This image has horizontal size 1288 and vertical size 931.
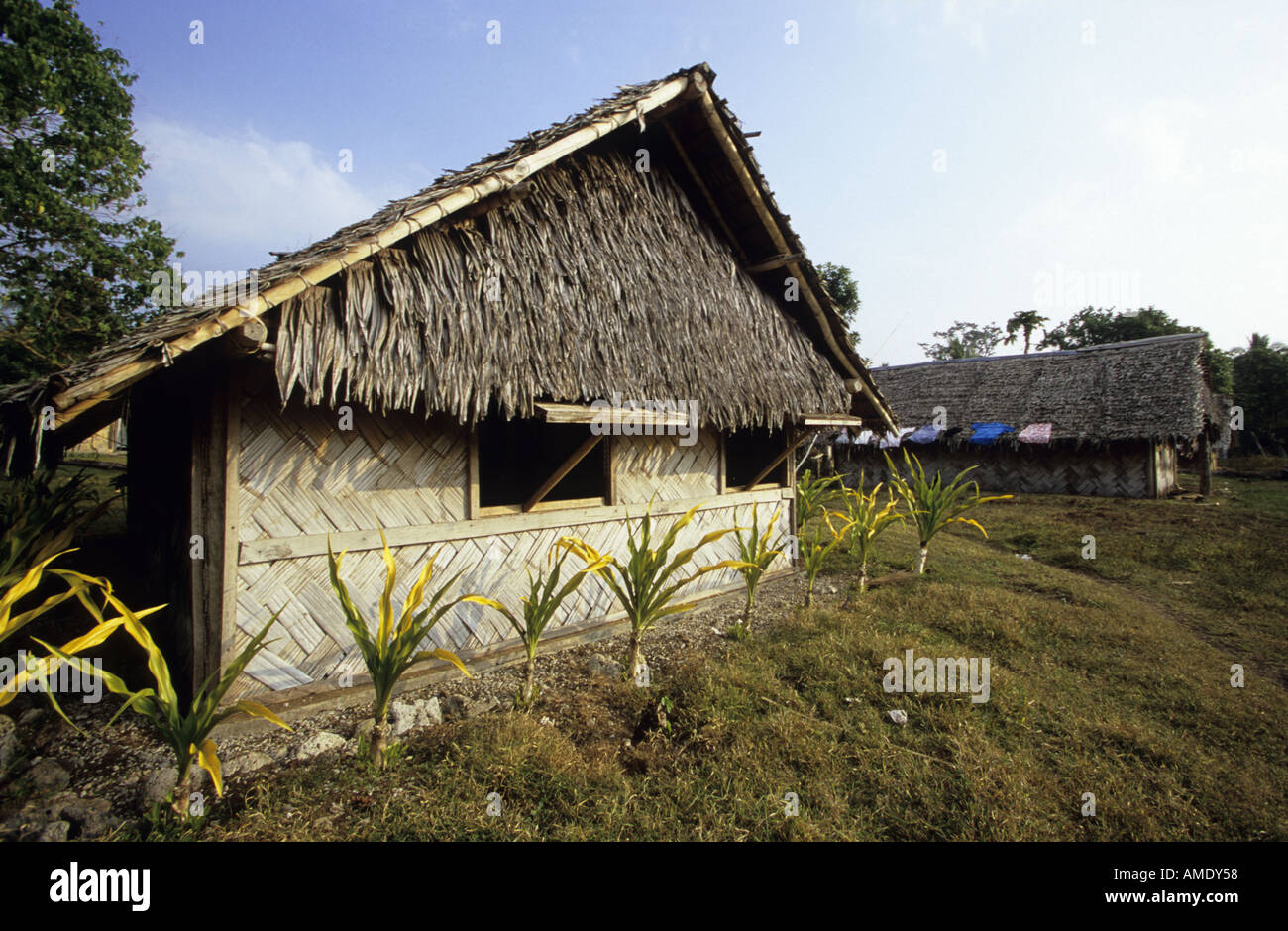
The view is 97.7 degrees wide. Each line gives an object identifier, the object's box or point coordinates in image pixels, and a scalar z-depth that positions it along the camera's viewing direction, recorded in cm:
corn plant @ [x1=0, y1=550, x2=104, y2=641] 215
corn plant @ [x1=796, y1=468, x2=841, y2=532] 709
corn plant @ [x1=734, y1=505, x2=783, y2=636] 467
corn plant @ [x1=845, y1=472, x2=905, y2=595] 598
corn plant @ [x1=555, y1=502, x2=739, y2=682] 379
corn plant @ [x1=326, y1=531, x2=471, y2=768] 277
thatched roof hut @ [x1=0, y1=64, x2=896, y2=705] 308
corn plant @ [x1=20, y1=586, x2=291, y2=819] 229
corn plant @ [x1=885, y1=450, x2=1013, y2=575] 650
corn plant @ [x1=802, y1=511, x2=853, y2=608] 537
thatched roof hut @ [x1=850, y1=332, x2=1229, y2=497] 1428
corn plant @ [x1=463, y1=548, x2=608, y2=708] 347
